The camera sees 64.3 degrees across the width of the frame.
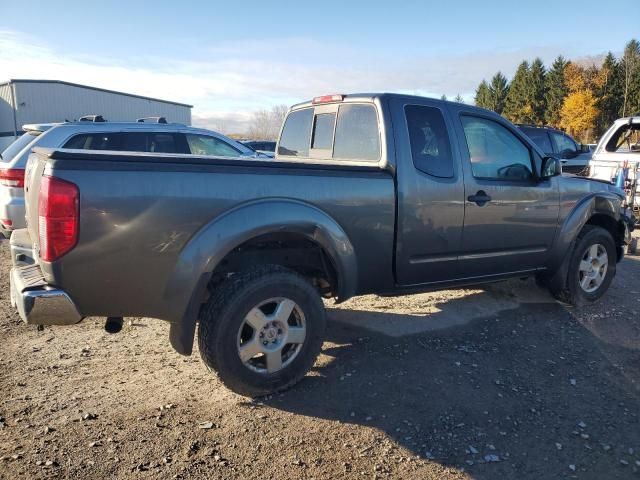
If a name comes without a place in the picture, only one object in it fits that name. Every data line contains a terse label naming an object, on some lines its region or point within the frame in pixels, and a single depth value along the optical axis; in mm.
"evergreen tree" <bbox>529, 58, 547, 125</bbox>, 63688
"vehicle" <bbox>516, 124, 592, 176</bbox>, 12953
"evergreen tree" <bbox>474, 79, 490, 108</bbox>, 76475
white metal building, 32438
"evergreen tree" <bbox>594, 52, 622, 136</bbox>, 54688
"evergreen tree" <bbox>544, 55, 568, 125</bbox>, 60312
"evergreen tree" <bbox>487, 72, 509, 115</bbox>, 74188
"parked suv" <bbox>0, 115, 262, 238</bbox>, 6016
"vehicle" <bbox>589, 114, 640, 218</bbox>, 9391
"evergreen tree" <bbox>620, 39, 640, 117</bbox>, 49781
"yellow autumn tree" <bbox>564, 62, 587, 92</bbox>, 56875
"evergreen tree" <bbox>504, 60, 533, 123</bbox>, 64750
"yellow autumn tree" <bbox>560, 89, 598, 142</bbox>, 54031
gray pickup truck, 2793
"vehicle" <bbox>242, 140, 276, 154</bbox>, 18625
